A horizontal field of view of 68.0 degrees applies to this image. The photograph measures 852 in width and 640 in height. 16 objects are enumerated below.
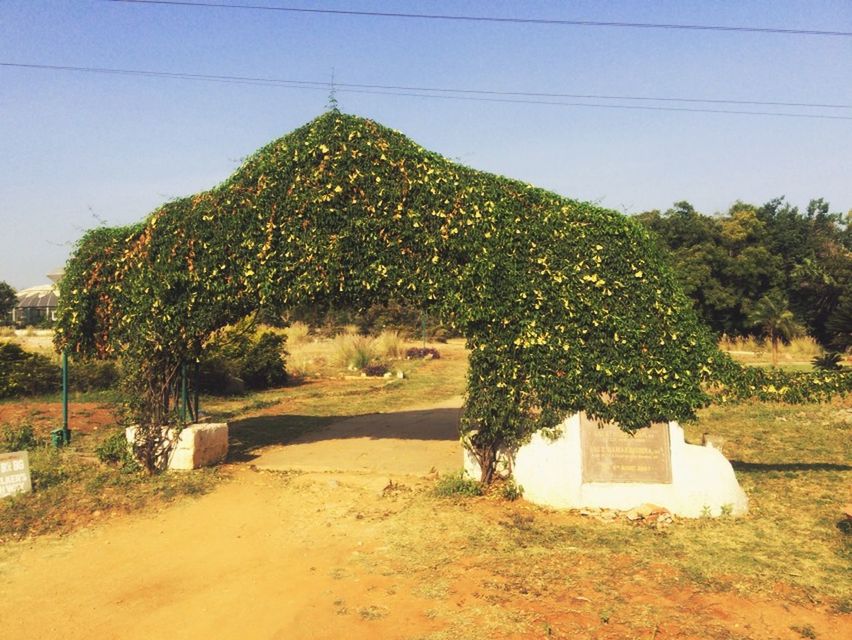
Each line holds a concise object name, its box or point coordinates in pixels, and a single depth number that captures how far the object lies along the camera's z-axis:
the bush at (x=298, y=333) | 31.74
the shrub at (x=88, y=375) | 16.25
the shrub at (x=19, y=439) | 9.70
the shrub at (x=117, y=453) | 8.45
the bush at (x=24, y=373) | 15.31
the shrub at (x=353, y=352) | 22.27
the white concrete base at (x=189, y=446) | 8.48
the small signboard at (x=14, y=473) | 7.32
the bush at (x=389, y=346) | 25.38
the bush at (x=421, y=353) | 26.12
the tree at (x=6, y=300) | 58.25
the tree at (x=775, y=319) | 28.36
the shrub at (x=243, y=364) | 16.66
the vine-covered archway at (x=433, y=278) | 7.02
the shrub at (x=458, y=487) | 7.39
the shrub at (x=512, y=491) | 7.23
